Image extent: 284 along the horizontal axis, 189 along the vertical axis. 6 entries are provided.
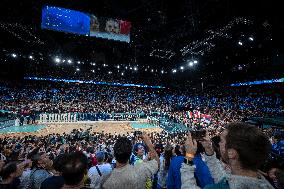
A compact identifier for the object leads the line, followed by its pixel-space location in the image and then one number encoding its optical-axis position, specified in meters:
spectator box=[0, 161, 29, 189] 3.70
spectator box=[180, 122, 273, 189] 1.60
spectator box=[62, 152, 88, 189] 2.57
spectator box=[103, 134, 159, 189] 2.66
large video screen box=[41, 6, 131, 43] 19.50
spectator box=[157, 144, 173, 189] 3.98
